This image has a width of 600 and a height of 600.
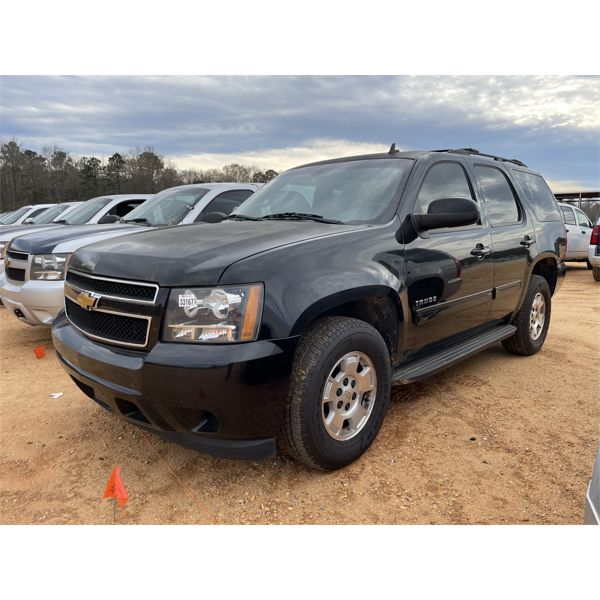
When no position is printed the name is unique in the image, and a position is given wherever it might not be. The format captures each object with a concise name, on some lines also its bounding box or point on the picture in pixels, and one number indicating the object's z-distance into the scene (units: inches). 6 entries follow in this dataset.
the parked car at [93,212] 307.0
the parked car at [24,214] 604.4
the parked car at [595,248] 418.3
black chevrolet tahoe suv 87.7
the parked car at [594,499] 65.6
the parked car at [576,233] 529.6
